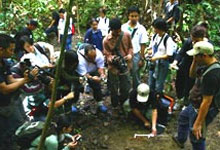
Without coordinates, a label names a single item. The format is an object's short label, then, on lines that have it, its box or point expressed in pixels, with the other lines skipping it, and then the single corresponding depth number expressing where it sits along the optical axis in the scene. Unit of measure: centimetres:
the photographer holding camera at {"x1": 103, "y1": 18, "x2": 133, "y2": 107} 562
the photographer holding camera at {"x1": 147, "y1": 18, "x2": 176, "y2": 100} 555
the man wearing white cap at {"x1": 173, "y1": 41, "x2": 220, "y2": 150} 373
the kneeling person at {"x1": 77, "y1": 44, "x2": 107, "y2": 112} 546
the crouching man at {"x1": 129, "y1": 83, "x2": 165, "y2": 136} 536
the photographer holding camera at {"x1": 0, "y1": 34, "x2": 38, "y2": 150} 384
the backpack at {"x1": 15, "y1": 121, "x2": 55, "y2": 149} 404
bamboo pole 185
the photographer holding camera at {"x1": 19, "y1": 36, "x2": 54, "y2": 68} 523
